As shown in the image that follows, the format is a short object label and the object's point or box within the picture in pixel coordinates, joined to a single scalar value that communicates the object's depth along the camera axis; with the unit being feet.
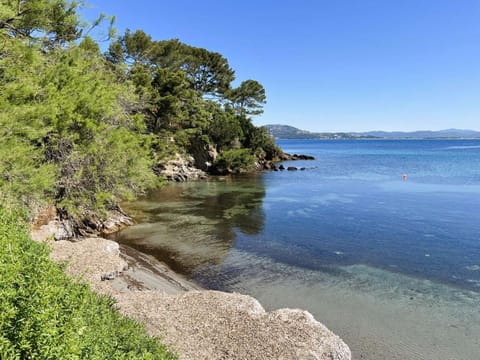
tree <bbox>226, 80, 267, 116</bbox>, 191.39
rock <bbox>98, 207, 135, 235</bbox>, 53.72
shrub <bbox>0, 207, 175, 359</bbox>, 9.43
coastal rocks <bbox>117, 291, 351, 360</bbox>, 20.97
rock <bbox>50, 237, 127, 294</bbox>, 29.76
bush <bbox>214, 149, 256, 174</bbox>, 142.61
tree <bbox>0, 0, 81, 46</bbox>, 29.04
